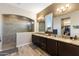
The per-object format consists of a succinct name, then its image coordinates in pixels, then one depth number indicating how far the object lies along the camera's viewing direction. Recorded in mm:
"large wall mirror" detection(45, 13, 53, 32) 1306
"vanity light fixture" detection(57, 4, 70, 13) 1219
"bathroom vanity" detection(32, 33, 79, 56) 1040
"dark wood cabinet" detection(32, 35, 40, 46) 1307
